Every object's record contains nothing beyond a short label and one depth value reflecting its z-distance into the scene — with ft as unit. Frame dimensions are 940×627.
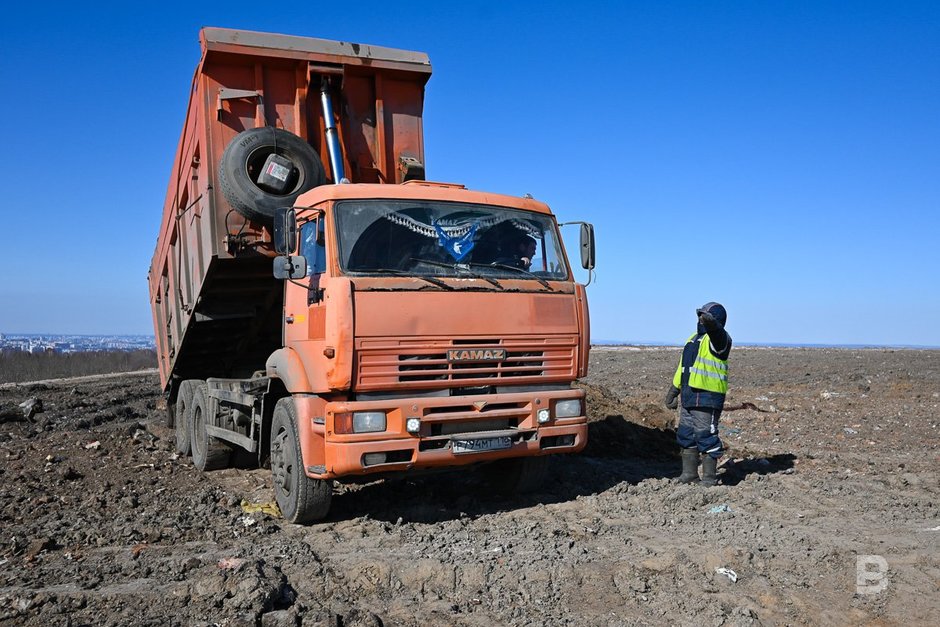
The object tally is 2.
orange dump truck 17.56
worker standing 21.47
